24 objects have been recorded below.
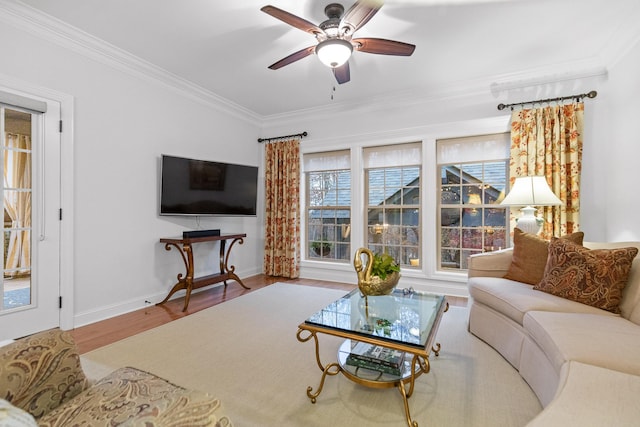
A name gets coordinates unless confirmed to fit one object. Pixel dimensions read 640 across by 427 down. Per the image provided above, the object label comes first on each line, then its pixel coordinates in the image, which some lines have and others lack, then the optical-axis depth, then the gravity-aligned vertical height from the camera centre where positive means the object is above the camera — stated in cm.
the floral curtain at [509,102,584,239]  328 +67
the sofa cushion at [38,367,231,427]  69 -58
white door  250 -3
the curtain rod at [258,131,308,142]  487 +130
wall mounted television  354 +36
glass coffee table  156 -63
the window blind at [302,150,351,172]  472 +87
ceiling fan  212 +138
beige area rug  162 -106
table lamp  292 +17
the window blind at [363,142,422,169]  425 +87
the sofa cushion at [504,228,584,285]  249 -35
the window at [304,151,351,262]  480 +16
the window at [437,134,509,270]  385 +25
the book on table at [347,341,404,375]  178 -88
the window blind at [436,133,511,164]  377 +86
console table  342 -73
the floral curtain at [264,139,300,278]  488 +9
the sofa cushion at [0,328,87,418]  94 -52
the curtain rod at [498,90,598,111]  325 +130
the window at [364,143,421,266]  432 +22
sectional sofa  110 -63
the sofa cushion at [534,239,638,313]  197 -40
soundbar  356 -22
